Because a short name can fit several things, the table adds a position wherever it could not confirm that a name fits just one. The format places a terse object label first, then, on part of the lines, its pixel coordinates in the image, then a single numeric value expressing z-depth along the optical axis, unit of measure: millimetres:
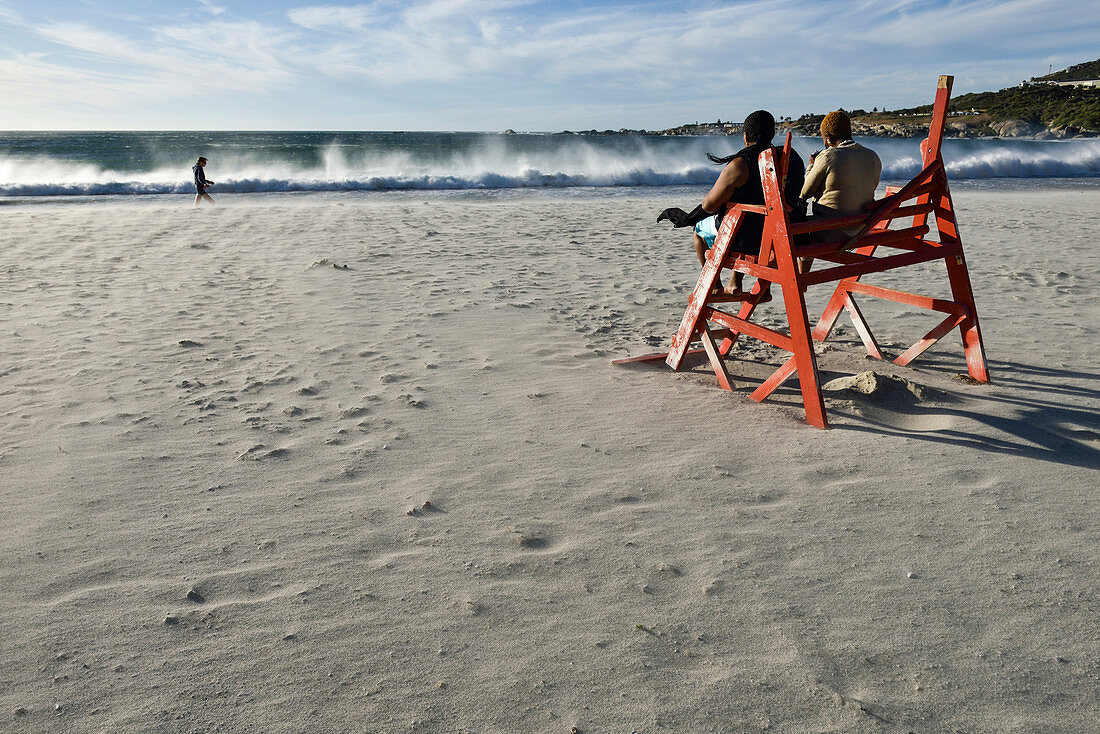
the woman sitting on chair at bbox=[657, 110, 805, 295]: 3877
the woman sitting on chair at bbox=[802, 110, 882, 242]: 3852
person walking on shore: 15258
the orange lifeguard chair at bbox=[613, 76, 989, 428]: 3512
